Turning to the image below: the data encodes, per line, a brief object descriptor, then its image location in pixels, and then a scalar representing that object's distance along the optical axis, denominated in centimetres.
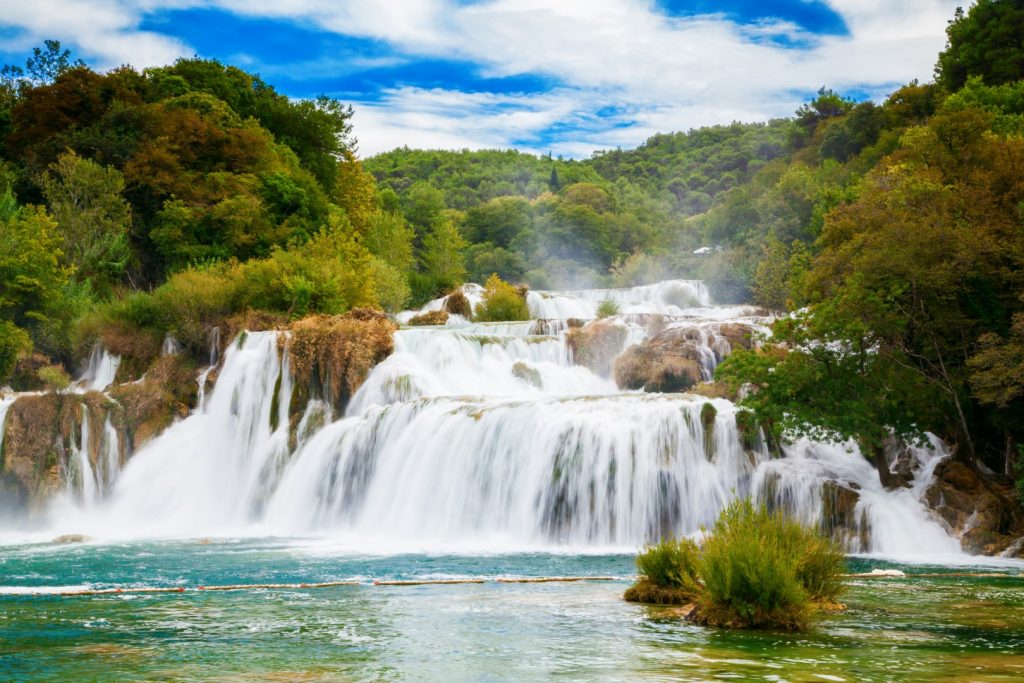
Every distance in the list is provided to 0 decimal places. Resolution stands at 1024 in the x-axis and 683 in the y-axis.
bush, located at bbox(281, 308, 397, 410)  3247
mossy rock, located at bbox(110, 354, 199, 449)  3319
